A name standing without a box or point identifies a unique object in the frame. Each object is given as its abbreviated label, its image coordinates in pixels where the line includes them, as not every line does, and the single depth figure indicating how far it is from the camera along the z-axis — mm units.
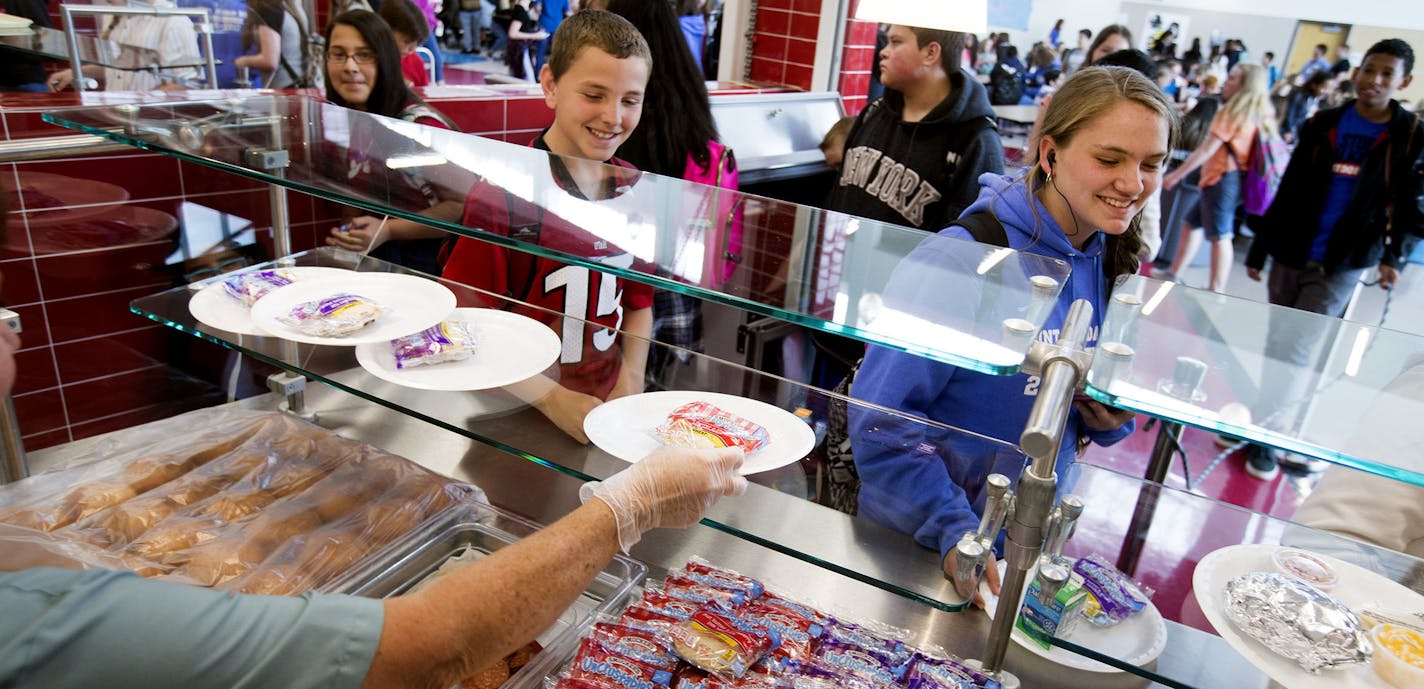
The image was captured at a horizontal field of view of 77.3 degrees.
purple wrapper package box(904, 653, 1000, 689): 1311
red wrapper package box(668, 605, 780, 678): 1377
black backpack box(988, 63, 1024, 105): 5691
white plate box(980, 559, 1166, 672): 1202
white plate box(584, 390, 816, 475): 1438
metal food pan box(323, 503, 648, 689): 1505
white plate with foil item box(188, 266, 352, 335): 1717
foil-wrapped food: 1140
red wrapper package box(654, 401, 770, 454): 1416
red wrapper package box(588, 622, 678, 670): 1405
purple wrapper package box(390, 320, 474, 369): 1610
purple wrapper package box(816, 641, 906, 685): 1378
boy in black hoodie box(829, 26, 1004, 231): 3314
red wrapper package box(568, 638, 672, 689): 1371
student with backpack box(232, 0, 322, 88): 5102
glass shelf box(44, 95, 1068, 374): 1260
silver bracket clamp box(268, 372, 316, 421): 2080
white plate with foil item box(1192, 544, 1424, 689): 1128
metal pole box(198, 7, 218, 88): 4422
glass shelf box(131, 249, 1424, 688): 1290
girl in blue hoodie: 1458
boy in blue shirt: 4453
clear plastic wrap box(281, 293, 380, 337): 1627
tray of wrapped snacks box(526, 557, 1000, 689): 1369
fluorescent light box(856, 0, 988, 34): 2809
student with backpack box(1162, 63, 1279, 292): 5602
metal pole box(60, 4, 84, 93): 3495
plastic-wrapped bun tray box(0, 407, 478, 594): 1598
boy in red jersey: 1564
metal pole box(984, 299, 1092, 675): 1059
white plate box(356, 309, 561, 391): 1567
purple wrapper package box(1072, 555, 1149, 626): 1249
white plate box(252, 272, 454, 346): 1652
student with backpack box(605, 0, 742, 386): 2824
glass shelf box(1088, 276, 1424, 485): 1055
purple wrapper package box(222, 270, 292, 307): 1803
